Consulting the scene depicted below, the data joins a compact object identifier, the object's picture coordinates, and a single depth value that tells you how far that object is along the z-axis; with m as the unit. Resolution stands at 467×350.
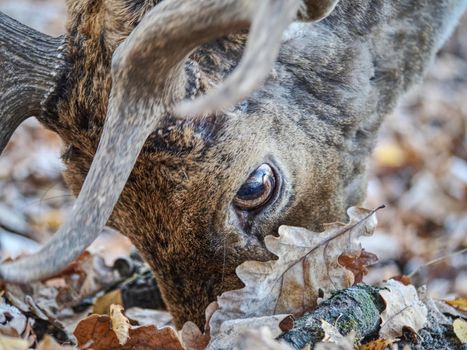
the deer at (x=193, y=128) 3.42
